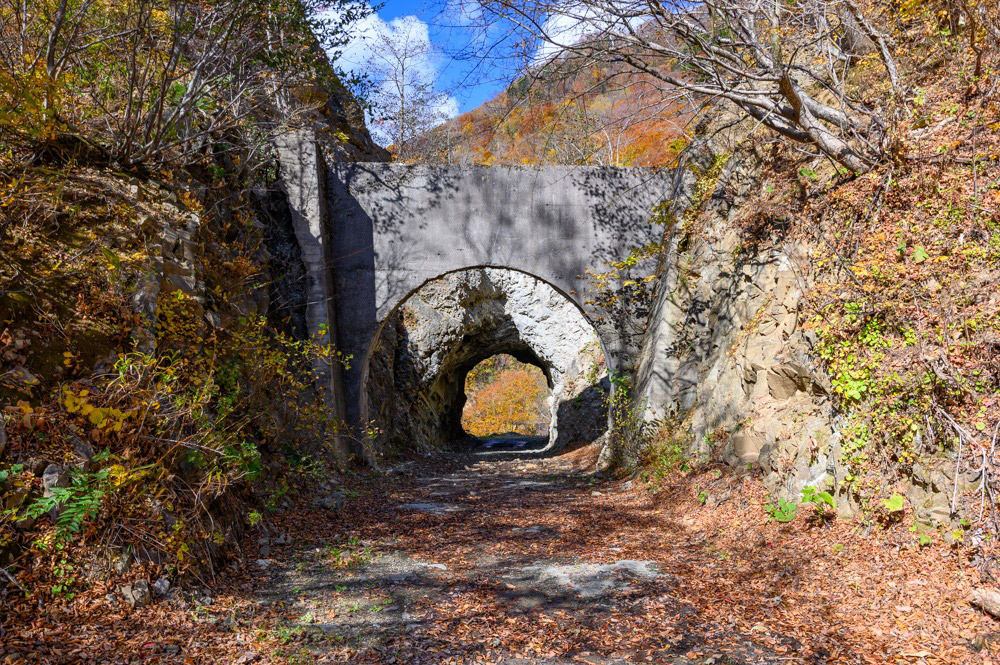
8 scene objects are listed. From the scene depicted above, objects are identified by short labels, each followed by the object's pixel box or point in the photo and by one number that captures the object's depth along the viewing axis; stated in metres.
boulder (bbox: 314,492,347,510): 6.76
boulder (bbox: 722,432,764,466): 5.70
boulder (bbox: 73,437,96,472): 3.67
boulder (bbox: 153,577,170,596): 3.53
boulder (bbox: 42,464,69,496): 3.42
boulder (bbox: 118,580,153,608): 3.36
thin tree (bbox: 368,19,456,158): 19.14
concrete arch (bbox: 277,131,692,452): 9.40
